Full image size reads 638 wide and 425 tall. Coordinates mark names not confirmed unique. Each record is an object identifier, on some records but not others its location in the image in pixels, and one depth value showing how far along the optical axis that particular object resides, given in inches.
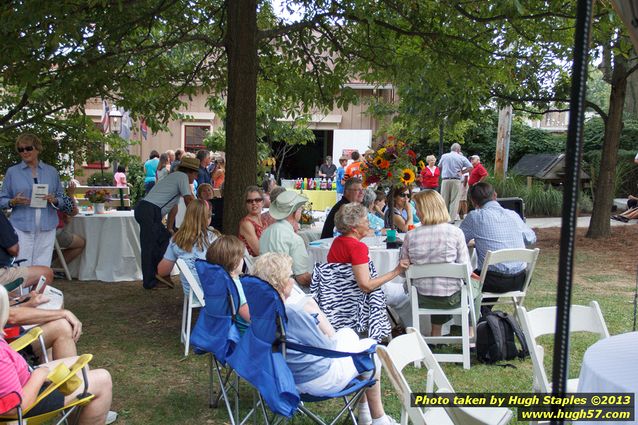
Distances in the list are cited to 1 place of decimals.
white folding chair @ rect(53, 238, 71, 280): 370.0
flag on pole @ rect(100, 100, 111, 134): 741.3
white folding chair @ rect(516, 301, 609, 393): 149.5
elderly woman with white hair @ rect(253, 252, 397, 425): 154.9
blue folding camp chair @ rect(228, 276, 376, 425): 148.3
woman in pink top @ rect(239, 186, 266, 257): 267.6
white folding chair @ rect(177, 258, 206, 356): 232.8
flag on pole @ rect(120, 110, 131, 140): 787.4
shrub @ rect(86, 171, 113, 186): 885.8
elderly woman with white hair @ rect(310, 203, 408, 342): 215.3
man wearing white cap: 234.5
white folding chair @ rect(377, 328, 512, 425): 118.6
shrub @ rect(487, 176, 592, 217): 752.3
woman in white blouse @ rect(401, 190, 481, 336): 230.8
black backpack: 232.1
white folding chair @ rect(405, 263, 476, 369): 227.0
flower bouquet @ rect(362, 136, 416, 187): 288.4
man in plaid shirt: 263.6
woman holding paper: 293.3
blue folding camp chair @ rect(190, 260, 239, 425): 174.2
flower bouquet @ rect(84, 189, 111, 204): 386.6
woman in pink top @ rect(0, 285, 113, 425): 124.7
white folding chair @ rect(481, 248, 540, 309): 245.1
